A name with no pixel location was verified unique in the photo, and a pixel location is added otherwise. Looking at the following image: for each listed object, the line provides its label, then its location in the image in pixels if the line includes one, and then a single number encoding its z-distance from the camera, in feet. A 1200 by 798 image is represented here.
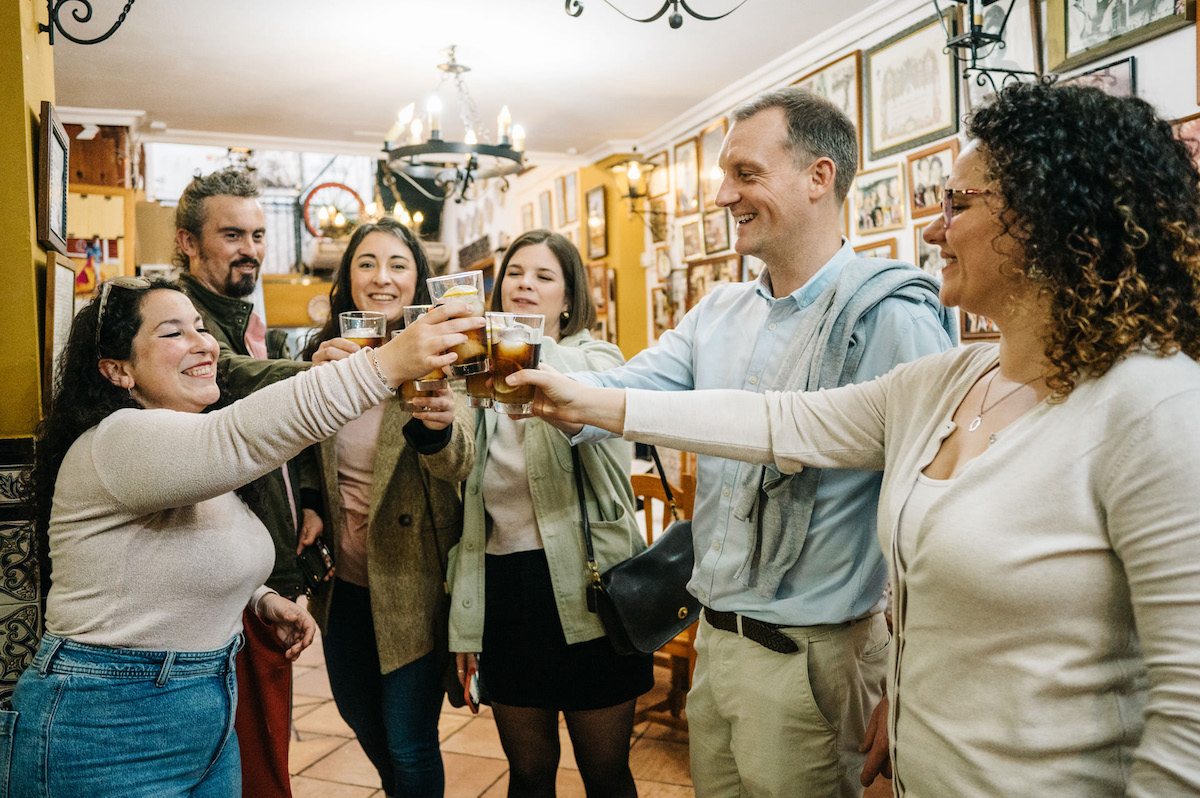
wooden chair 9.77
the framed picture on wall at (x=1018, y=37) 11.19
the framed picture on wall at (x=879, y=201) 14.02
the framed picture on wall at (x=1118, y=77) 9.95
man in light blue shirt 4.97
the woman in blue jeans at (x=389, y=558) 6.57
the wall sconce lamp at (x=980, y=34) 8.61
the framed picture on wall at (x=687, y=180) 20.42
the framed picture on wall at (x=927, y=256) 12.83
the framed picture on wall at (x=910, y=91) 12.86
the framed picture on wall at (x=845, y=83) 14.82
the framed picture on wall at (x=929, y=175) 12.93
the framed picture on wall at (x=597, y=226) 24.71
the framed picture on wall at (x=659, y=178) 21.97
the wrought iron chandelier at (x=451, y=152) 14.06
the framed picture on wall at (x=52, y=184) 6.45
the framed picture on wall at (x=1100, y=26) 9.48
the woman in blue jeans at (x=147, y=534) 4.48
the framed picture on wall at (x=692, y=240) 20.18
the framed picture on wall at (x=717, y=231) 18.84
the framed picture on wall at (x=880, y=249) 14.10
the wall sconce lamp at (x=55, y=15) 6.31
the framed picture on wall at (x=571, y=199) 27.04
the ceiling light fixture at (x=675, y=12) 7.23
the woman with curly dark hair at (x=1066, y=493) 3.07
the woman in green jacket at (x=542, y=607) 6.40
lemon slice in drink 4.85
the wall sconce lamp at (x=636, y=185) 22.18
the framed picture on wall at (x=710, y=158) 19.16
